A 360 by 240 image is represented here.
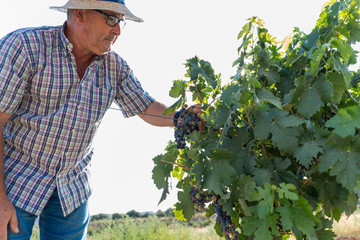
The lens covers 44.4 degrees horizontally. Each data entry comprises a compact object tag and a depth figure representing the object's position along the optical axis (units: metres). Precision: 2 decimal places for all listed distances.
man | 2.23
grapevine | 1.50
